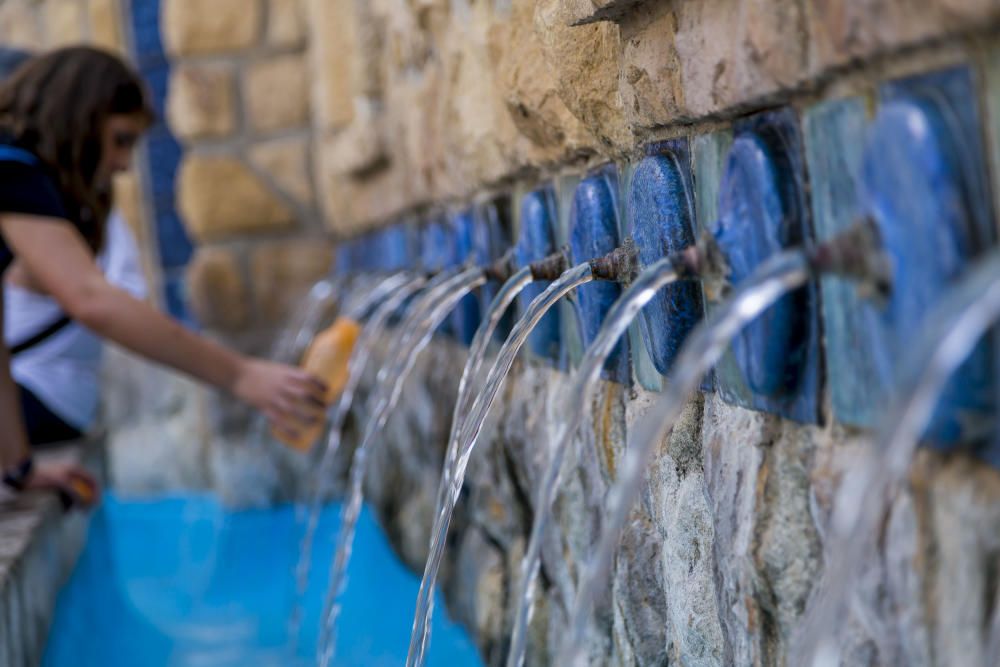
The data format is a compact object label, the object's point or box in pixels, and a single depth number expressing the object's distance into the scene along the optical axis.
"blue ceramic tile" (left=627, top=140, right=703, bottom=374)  1.06
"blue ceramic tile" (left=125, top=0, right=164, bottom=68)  5.43
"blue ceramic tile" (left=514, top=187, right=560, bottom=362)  1.54
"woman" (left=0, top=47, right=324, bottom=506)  2.20
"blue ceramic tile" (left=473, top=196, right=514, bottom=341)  1.83
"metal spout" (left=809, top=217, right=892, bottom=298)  0.71
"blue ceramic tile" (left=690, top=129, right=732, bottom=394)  0.97
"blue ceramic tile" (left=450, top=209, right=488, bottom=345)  2.02
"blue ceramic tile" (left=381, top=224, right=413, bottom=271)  2.83
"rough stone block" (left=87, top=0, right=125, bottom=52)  5.52
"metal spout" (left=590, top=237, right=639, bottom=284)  1.16
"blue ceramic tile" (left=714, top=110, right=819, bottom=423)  0.84
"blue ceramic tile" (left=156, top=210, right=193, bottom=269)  5.71
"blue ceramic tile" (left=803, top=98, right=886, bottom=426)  0.75
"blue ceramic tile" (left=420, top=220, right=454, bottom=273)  2.29
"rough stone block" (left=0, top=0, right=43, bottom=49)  5.92
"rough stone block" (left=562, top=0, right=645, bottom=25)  1.07
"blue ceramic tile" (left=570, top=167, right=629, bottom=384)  1.28
